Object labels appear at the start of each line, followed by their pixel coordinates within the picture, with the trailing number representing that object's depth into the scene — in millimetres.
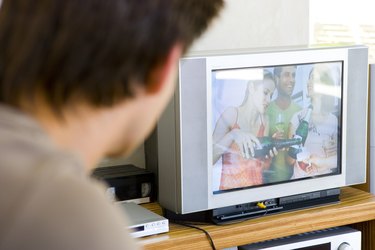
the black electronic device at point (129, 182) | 2178
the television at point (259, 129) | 2059
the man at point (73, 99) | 497
